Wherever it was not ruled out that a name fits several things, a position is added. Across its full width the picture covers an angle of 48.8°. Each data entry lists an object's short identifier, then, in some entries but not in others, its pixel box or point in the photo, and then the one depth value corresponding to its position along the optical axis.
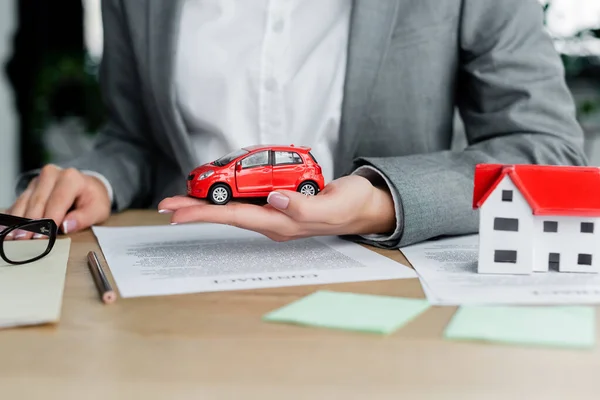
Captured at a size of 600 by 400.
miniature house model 0.65
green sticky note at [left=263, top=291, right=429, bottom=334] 0.50
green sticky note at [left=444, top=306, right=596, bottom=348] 0.47
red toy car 0.74
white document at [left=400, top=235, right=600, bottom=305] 0.57
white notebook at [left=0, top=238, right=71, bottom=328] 0.51
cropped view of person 1.03
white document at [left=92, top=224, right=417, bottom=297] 0.62
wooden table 0.40
